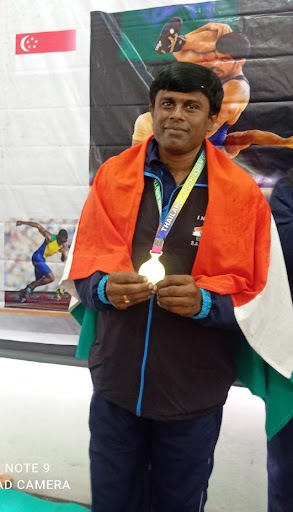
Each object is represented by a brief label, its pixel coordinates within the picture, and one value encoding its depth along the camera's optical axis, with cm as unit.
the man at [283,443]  112
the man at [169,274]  96
